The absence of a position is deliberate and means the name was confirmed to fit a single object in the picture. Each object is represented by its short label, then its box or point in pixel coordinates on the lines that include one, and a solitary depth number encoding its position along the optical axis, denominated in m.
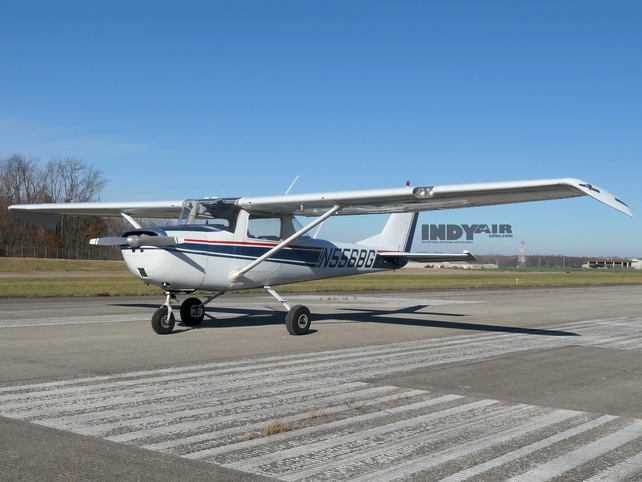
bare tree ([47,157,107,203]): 81.00
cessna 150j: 11.88
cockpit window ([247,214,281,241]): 13.83
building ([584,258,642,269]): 184.75
